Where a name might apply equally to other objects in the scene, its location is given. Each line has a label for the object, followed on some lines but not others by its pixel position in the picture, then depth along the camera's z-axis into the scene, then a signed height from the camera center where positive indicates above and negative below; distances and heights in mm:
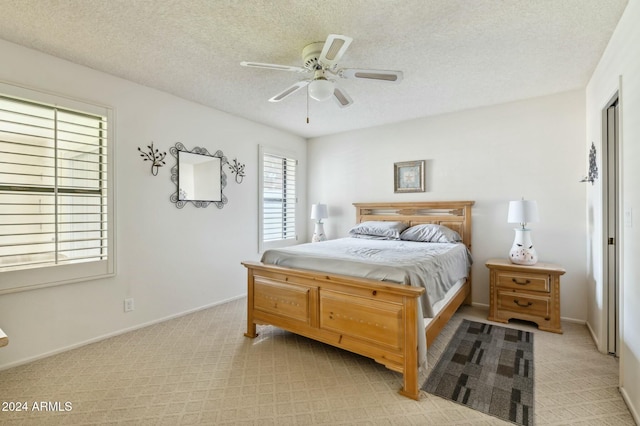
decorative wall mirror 3631 +463
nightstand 3100 -858
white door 2594 -67
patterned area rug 1961 -1240
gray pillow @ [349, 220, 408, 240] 4078 -235
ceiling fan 2188 +1099
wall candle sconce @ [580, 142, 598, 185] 2938 +464
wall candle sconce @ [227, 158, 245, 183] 4269 +628
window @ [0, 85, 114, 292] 2432 +190
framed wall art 4430 +559
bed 2080 -822
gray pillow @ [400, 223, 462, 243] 3785 -270
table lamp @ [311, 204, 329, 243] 5008 -67
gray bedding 2254 -419
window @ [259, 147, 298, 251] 4808 +244
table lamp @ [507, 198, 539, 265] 3248 -219
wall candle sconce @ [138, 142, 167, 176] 3326 +626
